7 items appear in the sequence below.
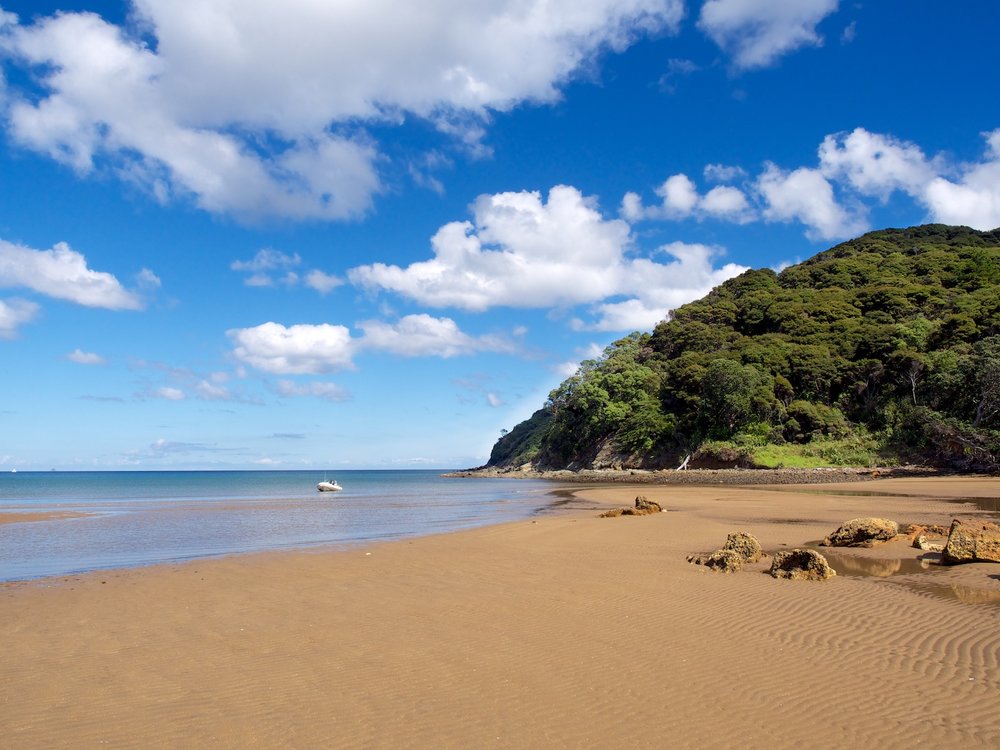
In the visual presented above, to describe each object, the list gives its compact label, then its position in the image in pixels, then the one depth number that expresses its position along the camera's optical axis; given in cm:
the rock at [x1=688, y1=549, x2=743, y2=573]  1271
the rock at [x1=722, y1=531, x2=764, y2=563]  1361
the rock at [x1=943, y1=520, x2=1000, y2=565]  1245
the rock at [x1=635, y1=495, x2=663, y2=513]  2591
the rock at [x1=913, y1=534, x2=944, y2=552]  1398
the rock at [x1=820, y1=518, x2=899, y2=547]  1512
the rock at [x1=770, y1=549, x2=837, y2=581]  1161
